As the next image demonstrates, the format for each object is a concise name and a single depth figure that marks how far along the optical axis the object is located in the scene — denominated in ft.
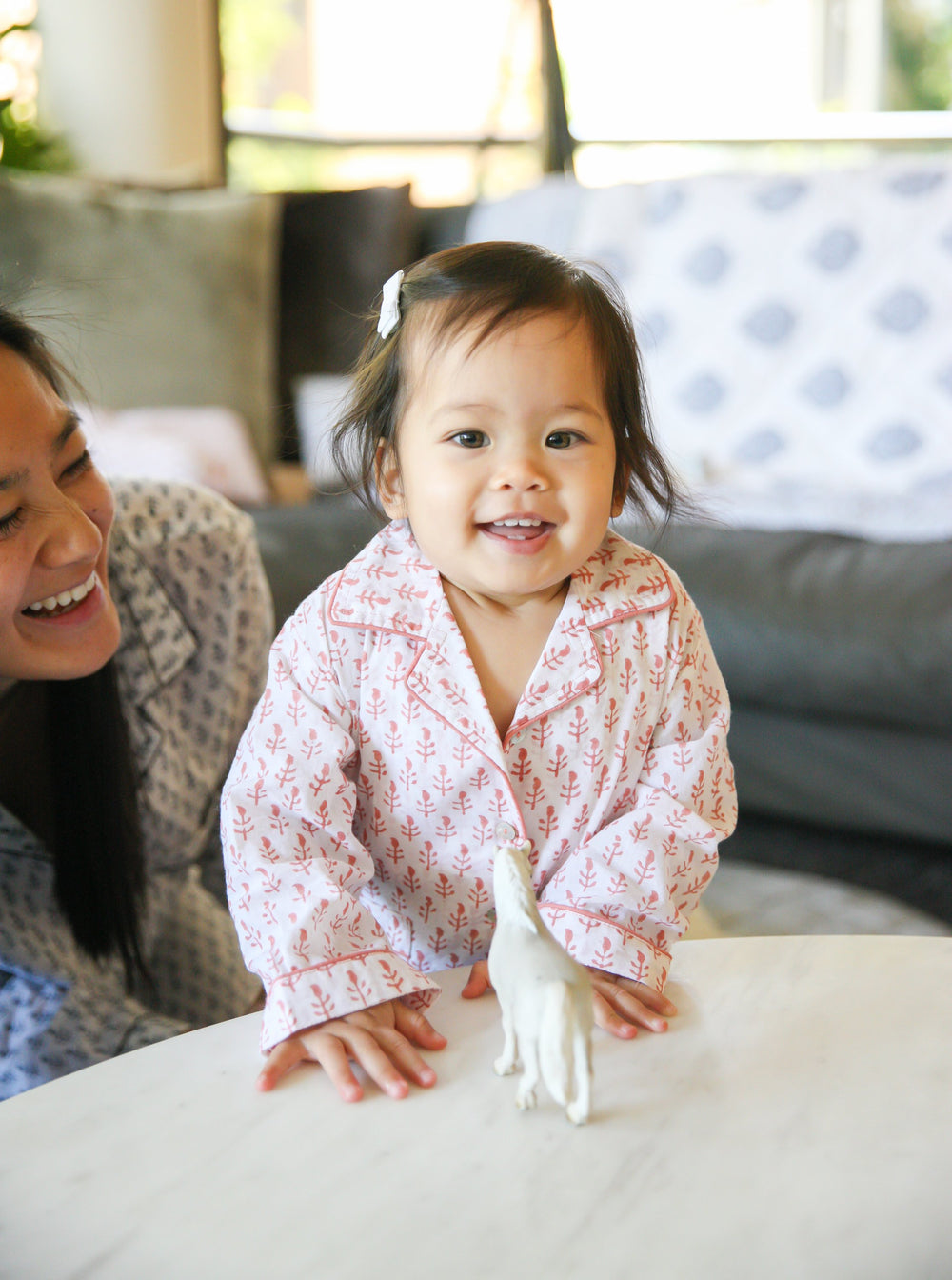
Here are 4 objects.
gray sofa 5.29
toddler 2.43
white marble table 1.64
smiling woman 3.06
